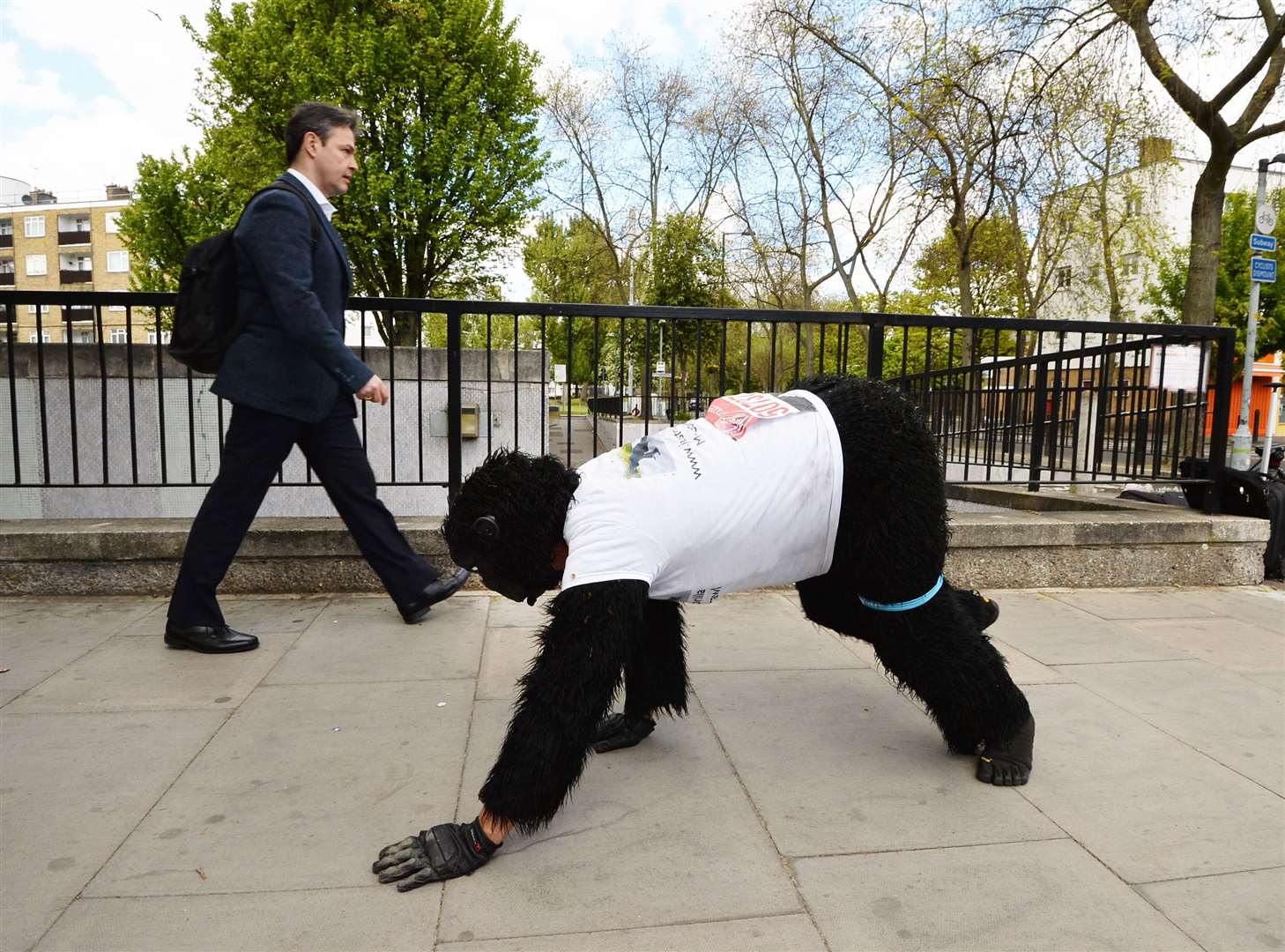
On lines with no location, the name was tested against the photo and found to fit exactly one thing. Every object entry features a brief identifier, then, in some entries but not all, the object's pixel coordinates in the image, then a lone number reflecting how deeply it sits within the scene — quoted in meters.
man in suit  3.15
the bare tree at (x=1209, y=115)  9.75
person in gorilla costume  1.85
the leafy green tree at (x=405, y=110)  17.00
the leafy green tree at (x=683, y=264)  25.56
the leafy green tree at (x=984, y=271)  23.08
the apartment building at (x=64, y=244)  70.75
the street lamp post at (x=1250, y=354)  9.74
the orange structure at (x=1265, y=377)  26.77
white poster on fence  5.07
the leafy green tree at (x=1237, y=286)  28.61
